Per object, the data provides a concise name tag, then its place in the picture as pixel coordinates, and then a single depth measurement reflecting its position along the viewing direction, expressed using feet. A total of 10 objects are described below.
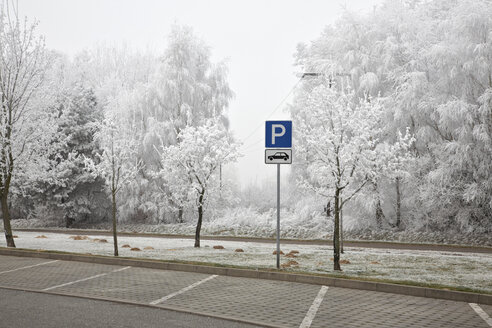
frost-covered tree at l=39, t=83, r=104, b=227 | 129.80
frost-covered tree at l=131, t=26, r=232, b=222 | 117.80
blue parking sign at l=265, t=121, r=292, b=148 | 40.57
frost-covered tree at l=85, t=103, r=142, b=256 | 59.31
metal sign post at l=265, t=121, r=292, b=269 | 40.29
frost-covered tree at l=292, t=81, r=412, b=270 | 45.47
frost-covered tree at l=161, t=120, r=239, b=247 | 76.38
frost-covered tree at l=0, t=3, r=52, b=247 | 65.46
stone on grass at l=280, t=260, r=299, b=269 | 43.65
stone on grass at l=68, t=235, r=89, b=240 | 82.18
